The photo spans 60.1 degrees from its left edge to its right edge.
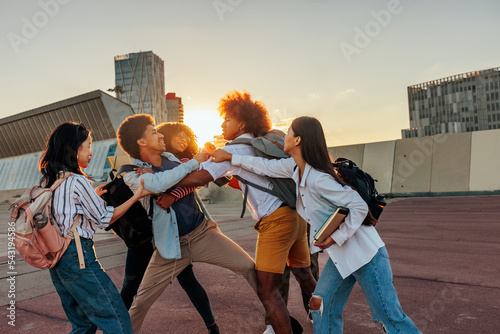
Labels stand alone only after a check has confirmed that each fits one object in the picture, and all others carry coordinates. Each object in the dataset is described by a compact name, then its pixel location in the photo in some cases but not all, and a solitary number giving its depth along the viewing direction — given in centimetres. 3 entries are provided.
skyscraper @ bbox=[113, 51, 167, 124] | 13788
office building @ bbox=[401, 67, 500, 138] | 12800
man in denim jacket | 287
